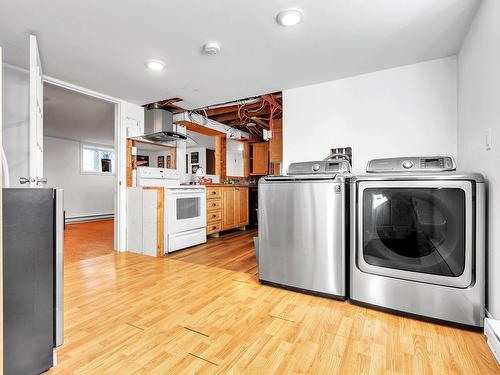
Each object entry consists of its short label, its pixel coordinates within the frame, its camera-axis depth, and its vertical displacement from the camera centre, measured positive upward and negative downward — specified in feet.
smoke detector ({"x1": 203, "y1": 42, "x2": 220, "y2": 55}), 6.84 +3.80
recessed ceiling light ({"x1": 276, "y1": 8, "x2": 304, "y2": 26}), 5.55 +3.80
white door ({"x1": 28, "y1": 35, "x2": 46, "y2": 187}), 5.96 +1.69
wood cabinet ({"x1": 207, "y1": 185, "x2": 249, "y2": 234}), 13.57 -1.17
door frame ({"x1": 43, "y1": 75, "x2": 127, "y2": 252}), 11.28 +0.31
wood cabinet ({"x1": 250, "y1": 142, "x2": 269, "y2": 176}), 17.56 +2.02
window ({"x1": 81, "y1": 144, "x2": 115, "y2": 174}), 21.81 +2.56
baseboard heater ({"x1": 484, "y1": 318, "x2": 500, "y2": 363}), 4.04 -2.41
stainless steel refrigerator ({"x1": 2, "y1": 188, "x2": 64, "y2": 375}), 3.52 -1.29
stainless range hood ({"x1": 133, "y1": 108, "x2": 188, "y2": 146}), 11.86 +2.93
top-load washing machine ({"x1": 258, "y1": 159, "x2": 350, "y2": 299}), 6.25 -1.13
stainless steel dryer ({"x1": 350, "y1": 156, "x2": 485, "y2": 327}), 4.97 -1.17
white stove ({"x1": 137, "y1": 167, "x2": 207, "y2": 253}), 10.76 -0.94
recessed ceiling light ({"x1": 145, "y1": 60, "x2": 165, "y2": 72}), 7.79 +3.81
